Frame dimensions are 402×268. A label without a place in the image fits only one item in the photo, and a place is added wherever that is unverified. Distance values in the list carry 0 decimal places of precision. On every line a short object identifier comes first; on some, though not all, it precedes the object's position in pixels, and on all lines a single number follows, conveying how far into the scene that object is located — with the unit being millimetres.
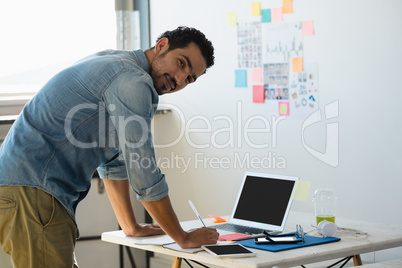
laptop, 2547
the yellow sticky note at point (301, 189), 2591
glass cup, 3002
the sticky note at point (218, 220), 2752
